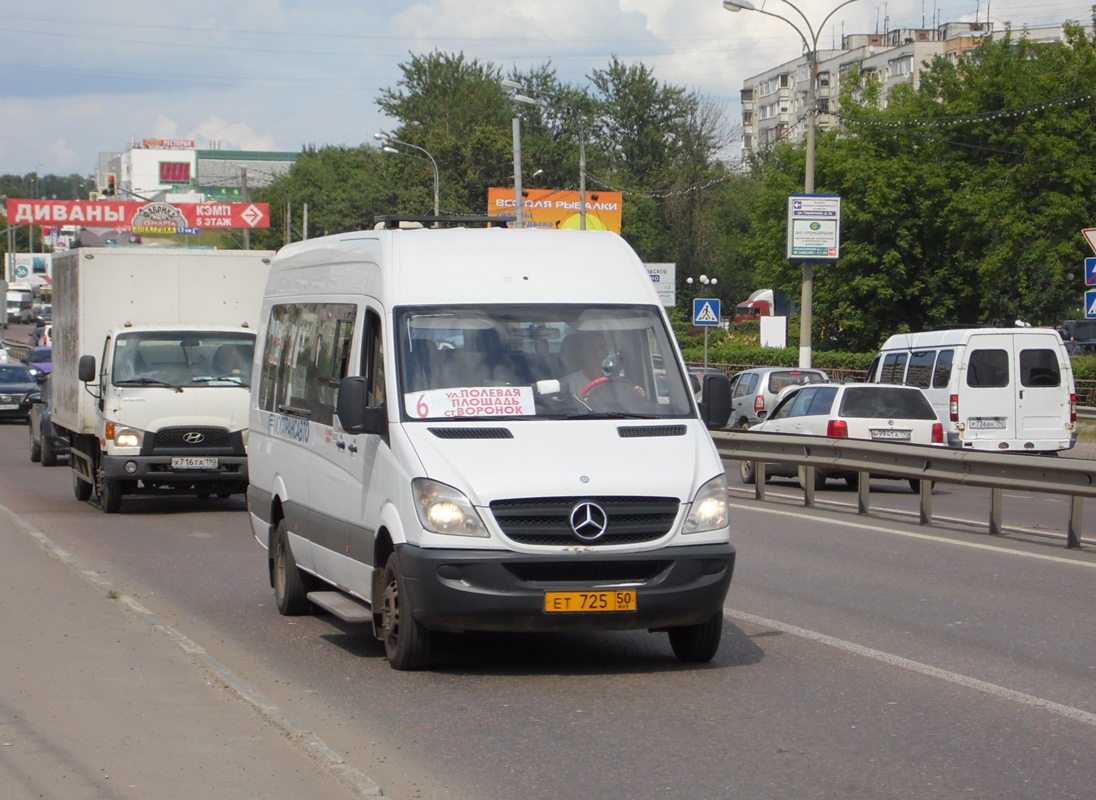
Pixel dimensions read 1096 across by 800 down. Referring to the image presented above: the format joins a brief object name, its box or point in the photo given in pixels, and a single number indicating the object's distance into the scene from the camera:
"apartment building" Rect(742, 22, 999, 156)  112.21
